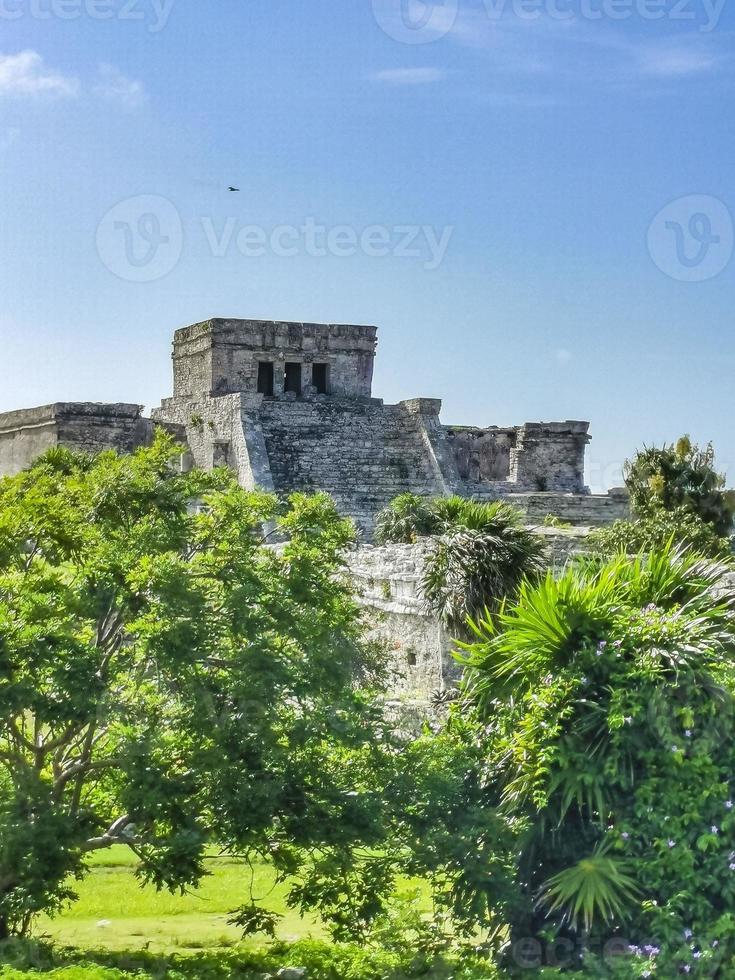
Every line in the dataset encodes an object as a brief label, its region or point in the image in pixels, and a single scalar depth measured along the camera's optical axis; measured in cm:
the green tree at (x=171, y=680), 738
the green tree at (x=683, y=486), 2281
